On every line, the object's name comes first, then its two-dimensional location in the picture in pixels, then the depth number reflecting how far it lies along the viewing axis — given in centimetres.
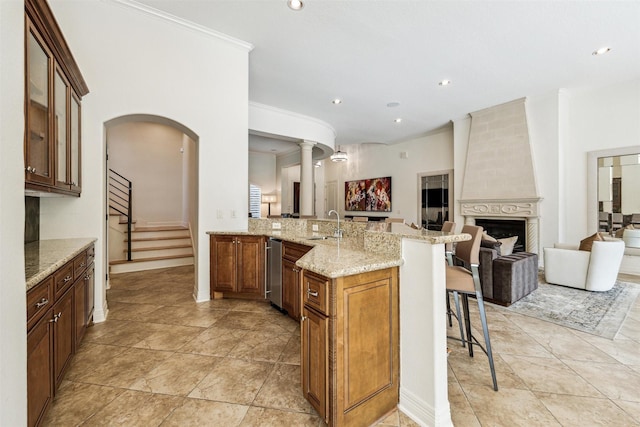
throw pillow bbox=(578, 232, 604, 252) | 380
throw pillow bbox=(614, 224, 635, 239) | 481
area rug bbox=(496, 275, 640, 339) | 280
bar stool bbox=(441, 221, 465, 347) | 217
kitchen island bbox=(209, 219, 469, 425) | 139
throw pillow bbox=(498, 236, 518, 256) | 375
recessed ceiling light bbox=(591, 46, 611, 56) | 370
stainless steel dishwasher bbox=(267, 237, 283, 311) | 306
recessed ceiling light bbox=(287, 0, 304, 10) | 283
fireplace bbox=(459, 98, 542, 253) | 539
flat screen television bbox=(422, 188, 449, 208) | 729
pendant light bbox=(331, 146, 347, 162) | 738
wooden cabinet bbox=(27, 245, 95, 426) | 128
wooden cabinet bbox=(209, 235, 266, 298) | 339
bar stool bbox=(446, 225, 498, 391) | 181
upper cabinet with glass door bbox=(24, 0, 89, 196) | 164
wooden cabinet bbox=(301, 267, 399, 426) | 138
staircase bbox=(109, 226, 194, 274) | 493
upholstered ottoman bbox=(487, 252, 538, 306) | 330
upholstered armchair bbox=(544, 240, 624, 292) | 371
